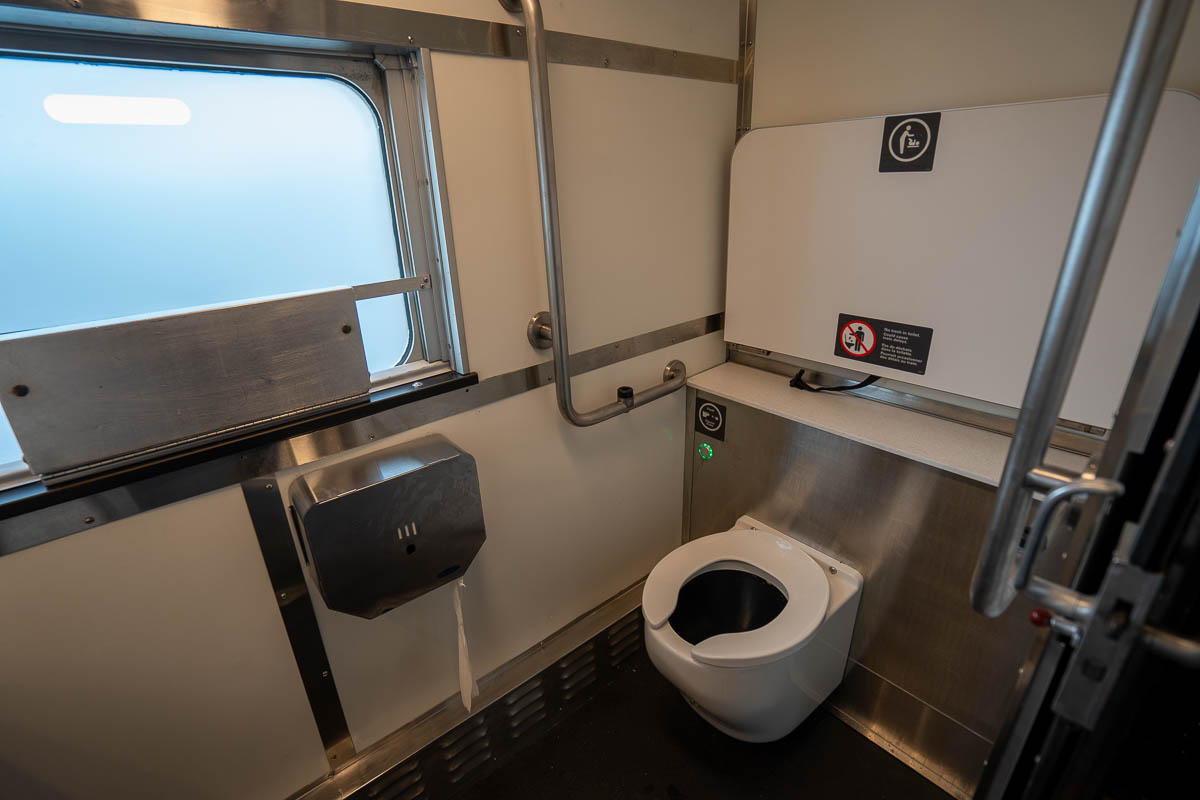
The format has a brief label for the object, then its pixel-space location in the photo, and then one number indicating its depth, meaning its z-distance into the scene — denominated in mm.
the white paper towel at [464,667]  1289
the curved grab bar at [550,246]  1062
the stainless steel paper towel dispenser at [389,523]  1008
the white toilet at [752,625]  1235
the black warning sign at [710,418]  1686
